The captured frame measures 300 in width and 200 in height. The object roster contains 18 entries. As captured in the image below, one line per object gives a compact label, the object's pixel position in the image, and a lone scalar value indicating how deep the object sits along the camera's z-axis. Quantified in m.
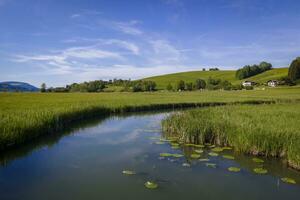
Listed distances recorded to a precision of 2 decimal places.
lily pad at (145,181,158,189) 7.97
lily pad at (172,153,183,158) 11.32
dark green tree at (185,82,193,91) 105.08
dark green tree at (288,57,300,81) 88.62
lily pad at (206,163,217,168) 10.12
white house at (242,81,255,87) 102.53
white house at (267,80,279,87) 94.48
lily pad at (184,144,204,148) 12.88
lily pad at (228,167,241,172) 9.72
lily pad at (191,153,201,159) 11.16
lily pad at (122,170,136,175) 9.23
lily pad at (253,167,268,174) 9.48
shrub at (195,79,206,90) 107.22
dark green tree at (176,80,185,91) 103.25
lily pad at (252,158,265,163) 10.61
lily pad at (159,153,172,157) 11.49
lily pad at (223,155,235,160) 11.11
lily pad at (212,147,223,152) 12.16
